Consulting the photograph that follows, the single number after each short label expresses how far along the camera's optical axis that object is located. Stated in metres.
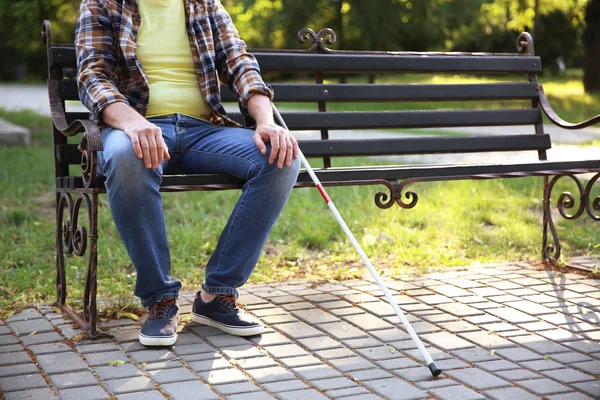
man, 3.17
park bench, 3.72
